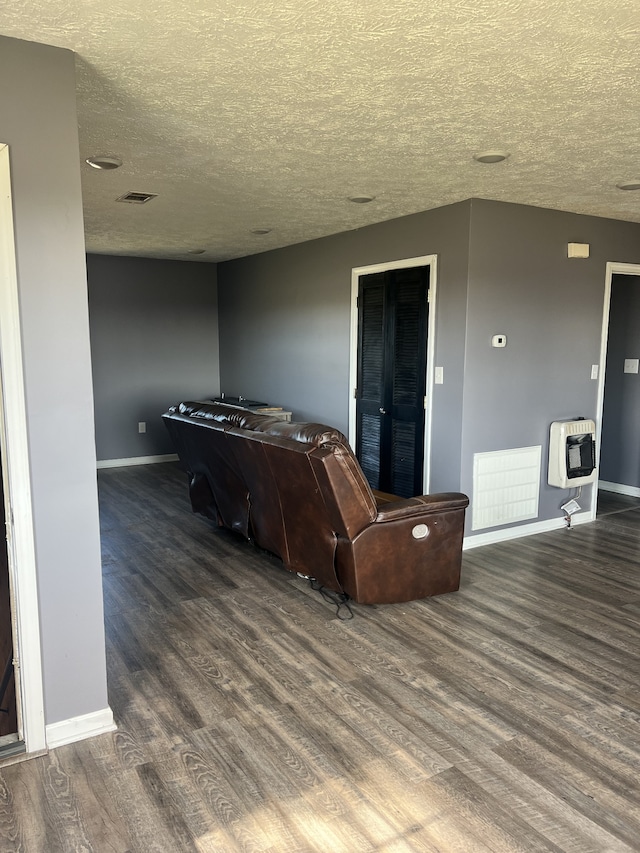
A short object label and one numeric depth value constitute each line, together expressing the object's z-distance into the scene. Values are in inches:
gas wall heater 186.9
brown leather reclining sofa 124.9
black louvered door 193.0
